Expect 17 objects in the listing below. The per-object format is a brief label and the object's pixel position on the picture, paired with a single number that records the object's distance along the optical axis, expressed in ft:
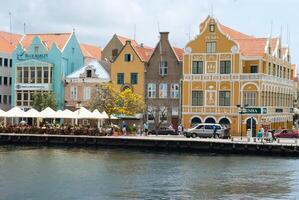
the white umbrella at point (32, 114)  267.88
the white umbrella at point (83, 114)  263.90
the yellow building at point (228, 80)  289.12
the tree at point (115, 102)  286.25
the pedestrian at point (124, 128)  275.20
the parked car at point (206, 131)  263.90
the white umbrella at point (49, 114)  268.21
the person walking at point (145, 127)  285.23
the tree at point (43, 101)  315.78
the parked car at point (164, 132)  283.96
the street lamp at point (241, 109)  265.42
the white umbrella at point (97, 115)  264.72
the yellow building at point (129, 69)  315.17
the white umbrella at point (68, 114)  265.87
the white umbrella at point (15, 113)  270.67
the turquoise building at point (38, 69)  332.39
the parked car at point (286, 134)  270.12
